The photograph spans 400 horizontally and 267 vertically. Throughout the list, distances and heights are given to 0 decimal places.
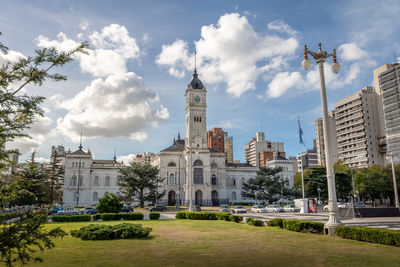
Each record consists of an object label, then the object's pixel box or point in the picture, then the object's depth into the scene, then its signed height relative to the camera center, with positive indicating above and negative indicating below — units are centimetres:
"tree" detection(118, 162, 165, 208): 5925 +242
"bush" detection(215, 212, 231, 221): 3173 -256
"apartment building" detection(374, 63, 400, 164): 8575 +2436
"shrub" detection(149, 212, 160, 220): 3534 -270
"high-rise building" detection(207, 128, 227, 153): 15838 +2687
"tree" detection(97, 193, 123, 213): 3553 -165
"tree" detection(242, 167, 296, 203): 6494 +79
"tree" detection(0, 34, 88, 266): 763 +212
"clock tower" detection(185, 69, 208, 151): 8006 +1978
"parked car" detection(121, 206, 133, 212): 4948 -280
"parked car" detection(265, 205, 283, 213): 4972 -295
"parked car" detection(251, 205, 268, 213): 4878 -289
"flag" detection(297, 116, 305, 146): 4488 +792
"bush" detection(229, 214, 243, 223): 2962 -258
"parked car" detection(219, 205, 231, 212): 4929 -285
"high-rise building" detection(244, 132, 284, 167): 17000 +2456
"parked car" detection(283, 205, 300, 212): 5053 -296
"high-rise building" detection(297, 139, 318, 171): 16300 +1675
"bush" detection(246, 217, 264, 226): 2525 -257
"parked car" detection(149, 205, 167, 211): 5391 -296
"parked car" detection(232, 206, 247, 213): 4831 -296
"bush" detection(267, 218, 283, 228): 2352 -244
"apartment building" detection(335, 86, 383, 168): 10275 +2068
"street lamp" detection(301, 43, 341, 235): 1847 +359
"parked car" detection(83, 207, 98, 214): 4536 -278
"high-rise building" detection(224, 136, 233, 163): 18775 +2730
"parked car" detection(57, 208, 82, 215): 4305 -282
